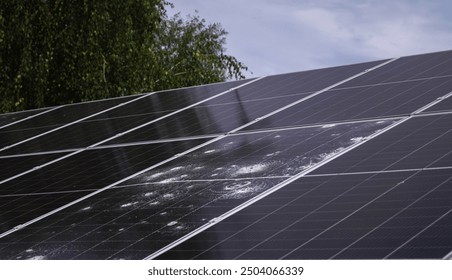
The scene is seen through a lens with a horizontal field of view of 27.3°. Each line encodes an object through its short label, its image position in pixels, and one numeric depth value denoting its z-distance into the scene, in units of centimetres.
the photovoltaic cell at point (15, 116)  1753
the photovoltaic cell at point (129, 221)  801
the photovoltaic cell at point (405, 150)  840
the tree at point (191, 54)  3797
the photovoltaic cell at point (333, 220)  681
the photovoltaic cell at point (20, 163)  1221
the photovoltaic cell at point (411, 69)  1248
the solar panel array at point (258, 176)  725
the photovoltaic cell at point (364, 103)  1077
